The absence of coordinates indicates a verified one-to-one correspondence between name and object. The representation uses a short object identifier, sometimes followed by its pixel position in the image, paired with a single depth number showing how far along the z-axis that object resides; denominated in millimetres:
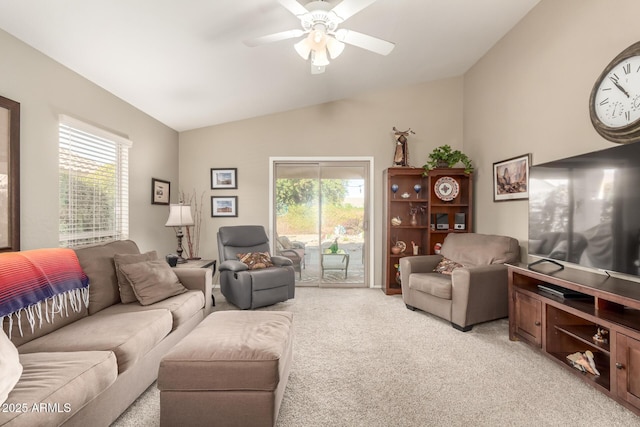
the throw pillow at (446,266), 3645
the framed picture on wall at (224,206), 4922
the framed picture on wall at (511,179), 3391
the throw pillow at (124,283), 2467
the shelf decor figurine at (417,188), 4641
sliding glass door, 4914
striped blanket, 1738
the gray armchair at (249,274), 3549
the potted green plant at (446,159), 4355
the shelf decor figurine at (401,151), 4645
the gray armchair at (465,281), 3047
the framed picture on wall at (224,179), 4914
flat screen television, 1953
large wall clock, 2137
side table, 3646
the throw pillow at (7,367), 1194
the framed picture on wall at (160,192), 4116
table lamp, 3861
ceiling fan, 2066
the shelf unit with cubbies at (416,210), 4473
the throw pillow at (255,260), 3890
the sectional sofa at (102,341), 1264
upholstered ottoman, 1581
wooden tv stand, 1790
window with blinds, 2756
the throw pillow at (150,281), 2438
